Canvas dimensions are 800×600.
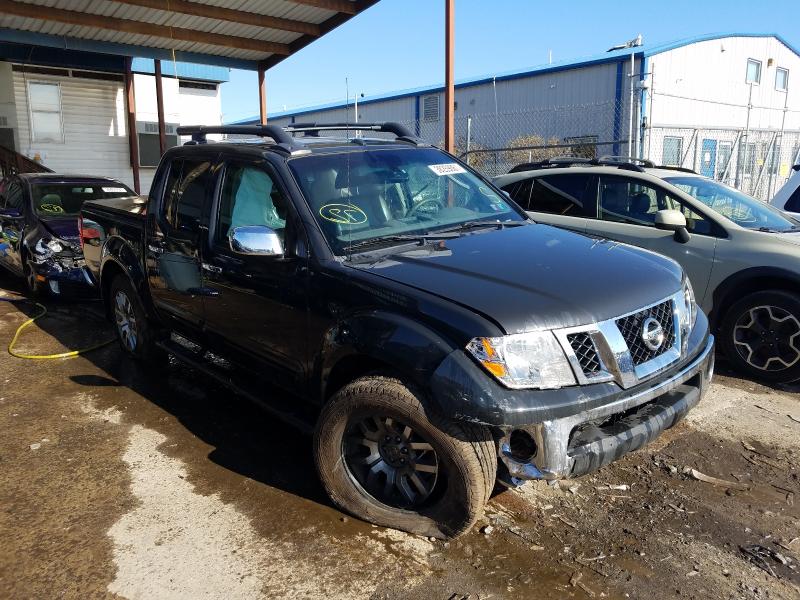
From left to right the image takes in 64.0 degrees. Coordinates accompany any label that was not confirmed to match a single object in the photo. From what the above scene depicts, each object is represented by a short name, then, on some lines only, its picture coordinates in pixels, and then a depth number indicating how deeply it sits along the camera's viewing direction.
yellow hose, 5.95
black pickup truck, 2.69
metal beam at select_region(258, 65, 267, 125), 13.09
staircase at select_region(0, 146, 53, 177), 15.20
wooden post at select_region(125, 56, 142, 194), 15.93
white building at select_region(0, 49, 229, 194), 16.50
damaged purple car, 7.58
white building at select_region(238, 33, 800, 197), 19.39
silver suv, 5.13
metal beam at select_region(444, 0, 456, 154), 8.55
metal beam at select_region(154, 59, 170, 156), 14.30
